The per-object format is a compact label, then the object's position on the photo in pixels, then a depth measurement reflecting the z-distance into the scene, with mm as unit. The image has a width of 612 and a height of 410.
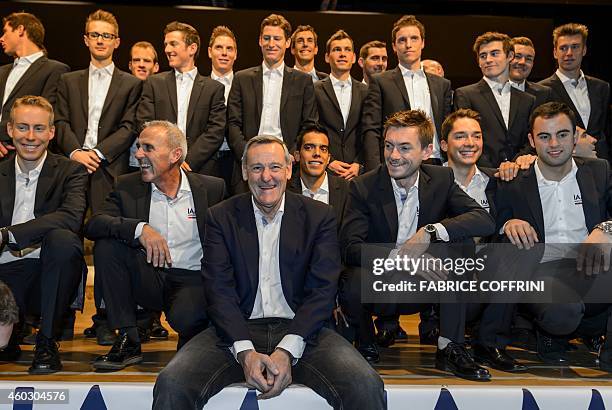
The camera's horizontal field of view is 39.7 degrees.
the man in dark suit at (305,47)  5742
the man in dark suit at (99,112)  4660
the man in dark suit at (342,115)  4992
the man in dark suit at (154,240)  3586
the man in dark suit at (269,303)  2964
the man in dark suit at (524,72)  5094
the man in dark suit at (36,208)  3656
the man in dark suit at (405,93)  4824
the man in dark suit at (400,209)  3670
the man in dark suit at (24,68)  4891
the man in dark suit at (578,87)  5242
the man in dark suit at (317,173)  4469
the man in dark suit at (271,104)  4922
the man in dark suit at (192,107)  4762
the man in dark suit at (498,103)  4734
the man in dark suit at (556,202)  3771
